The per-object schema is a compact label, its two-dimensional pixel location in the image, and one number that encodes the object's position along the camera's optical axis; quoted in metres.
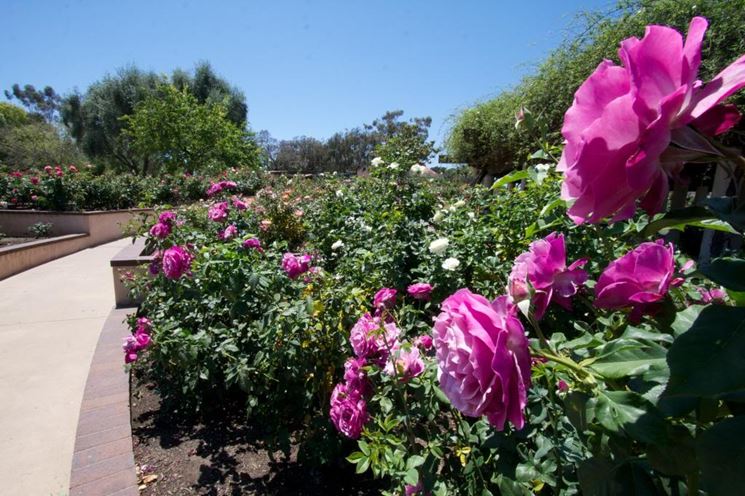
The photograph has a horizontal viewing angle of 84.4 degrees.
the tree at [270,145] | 47.16
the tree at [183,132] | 18.94
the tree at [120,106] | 25.59
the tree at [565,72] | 4.63
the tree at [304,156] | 45.38
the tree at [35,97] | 63.41
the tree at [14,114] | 44.76
